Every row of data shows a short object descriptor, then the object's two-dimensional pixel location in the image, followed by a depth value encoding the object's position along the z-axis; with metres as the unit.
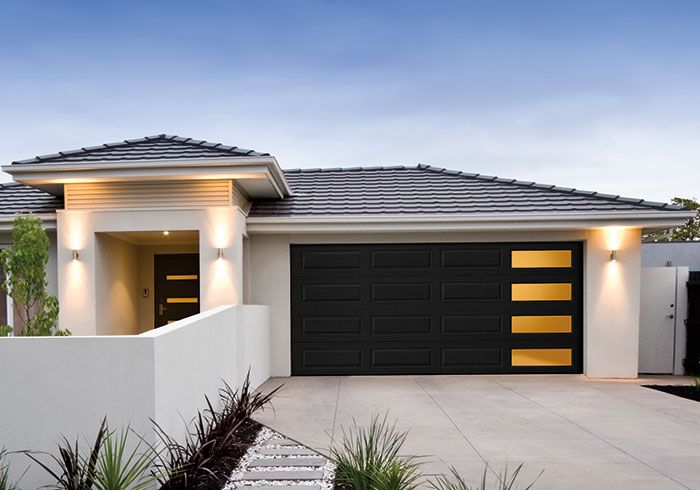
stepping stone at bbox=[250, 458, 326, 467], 4.74
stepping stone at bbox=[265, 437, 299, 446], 5.36
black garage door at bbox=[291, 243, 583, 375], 9.45
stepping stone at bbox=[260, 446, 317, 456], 5.04
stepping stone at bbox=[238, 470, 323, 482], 4.39
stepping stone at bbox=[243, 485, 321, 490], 4.16
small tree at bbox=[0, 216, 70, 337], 5.70
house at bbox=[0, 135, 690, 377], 9.07
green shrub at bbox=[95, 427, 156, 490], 3.40
